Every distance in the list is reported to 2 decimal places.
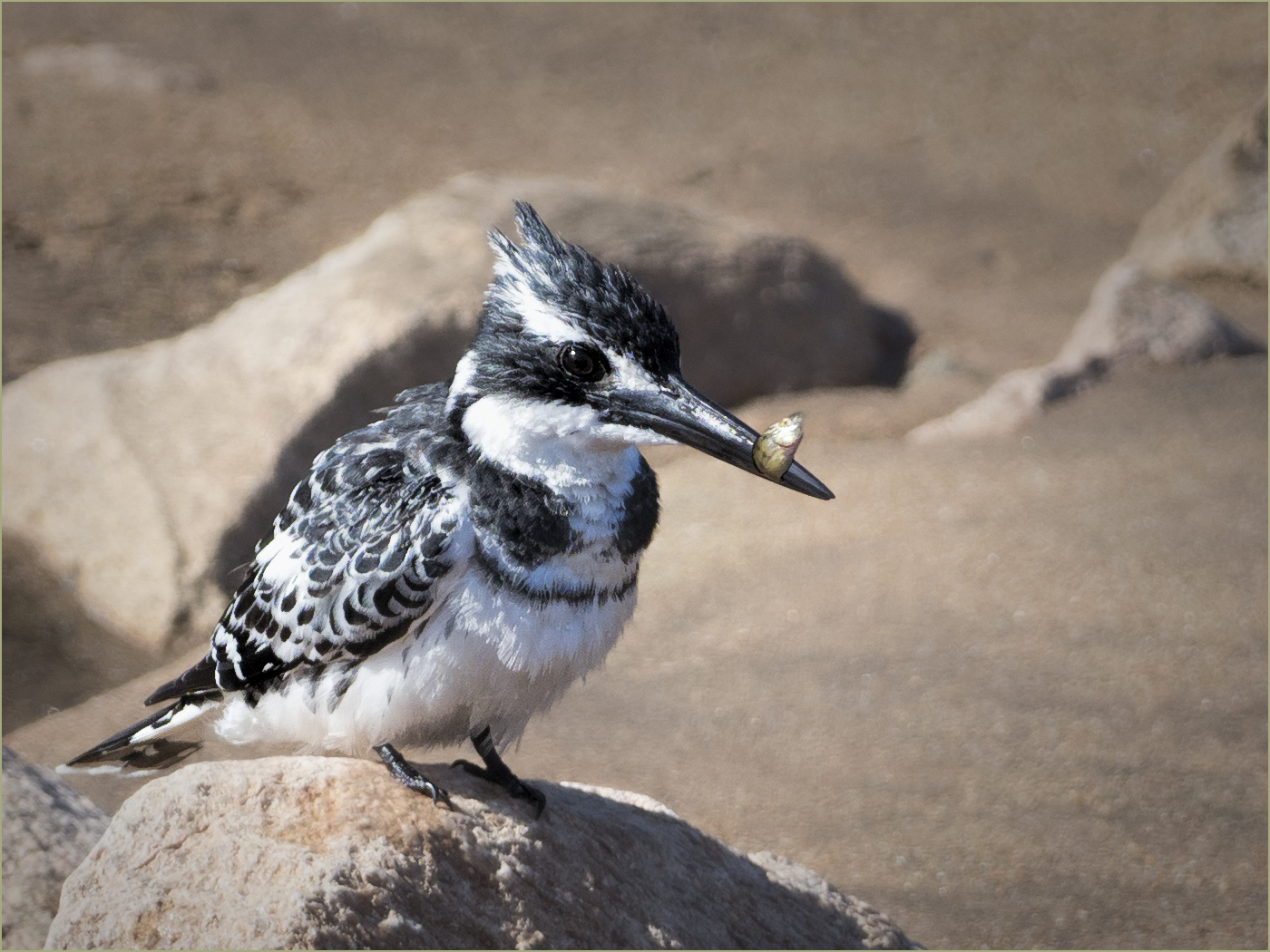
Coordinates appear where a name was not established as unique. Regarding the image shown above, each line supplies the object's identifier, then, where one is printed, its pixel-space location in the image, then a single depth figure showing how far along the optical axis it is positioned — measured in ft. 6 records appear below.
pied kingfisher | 16.85
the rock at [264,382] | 36.01
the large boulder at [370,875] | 16.16
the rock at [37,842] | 21.16
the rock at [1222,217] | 52.65
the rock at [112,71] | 74.28
